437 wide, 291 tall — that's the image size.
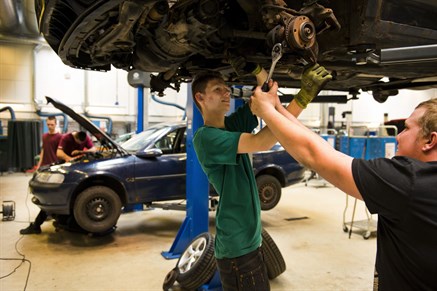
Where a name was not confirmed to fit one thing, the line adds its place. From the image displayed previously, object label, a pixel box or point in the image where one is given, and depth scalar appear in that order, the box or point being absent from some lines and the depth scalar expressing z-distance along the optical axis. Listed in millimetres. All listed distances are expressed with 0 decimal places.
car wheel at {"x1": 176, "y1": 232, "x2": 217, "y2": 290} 2869
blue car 4215
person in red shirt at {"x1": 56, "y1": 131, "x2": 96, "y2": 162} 4996
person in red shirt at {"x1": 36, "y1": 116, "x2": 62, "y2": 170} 5516
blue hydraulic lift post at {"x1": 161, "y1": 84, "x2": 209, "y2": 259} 3641
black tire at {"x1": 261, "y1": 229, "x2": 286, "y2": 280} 3094
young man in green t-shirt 1602
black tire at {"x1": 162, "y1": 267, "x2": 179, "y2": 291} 2990
